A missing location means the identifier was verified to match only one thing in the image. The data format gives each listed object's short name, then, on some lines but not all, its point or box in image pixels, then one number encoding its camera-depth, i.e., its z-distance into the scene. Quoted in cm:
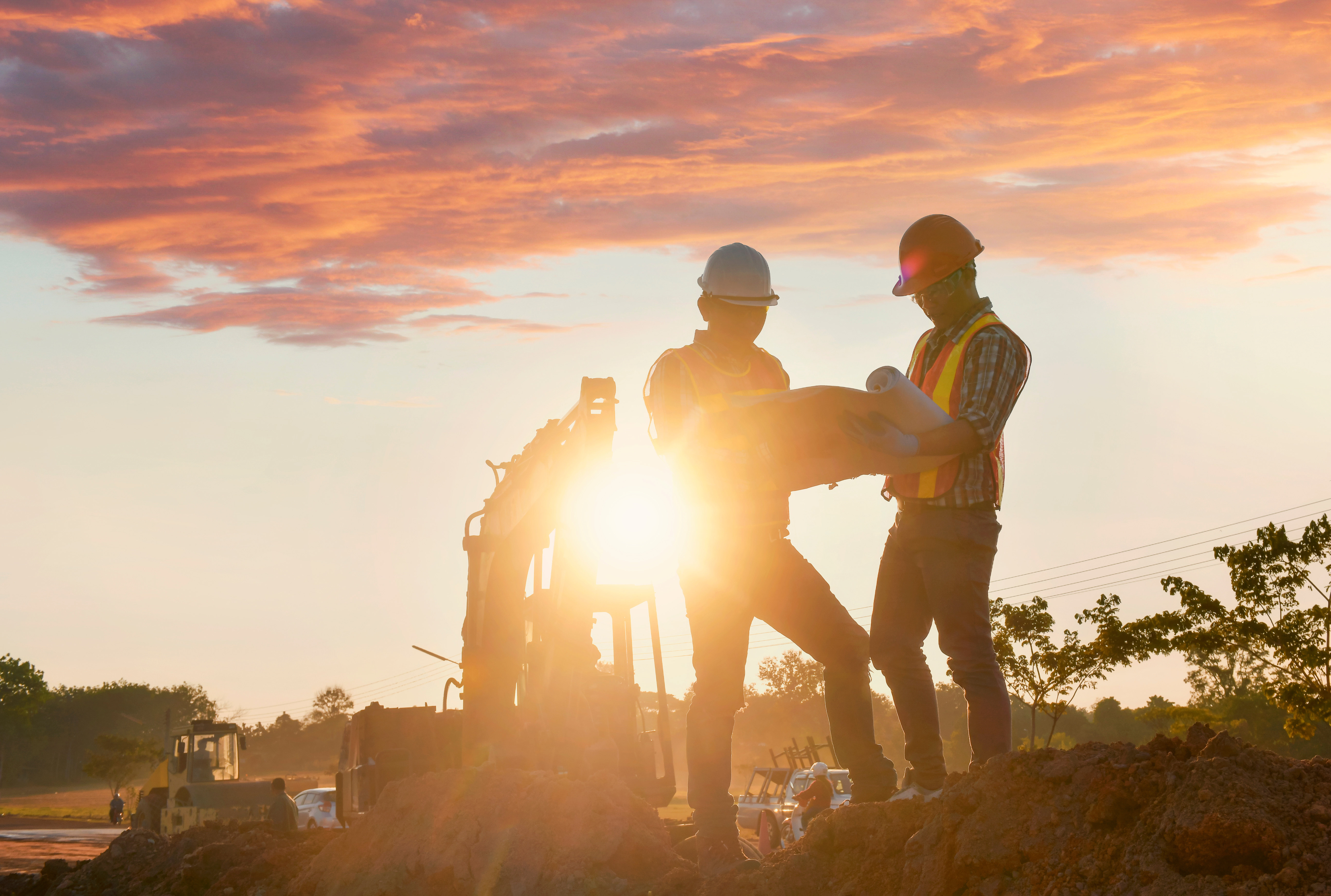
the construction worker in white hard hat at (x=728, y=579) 481
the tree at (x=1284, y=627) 2614
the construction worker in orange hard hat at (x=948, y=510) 451
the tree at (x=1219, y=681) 5462
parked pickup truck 1872
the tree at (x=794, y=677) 7594
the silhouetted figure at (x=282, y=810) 1758
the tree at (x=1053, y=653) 3078
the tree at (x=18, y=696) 10580
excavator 1070
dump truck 1331
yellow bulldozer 2352
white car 2652
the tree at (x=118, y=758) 7275
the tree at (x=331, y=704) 13275
